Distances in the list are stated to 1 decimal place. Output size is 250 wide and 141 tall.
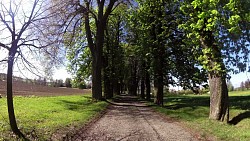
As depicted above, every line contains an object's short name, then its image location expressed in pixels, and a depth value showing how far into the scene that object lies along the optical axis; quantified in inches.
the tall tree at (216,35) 240.4
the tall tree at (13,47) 197.9
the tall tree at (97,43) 630.3
